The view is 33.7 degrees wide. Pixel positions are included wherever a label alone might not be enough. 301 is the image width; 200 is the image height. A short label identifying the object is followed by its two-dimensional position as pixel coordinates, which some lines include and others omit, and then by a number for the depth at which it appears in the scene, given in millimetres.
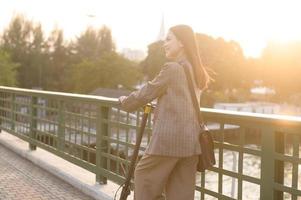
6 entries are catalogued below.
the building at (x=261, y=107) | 71812
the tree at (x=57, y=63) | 70688
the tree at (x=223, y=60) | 63781
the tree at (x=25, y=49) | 67062
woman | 3594
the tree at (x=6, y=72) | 58181
